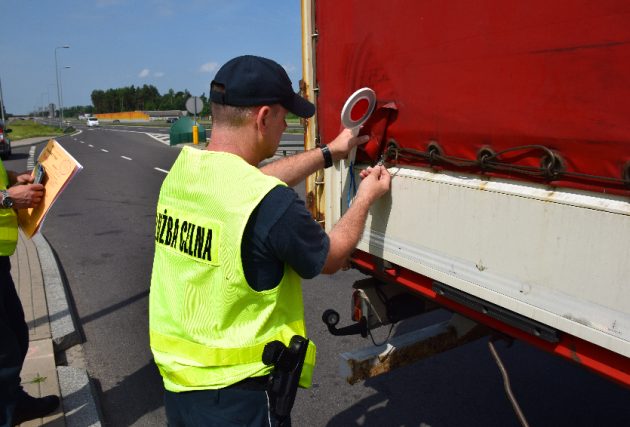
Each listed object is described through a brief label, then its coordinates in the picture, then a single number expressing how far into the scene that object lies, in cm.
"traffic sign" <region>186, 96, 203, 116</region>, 2475
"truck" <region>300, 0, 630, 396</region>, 150
